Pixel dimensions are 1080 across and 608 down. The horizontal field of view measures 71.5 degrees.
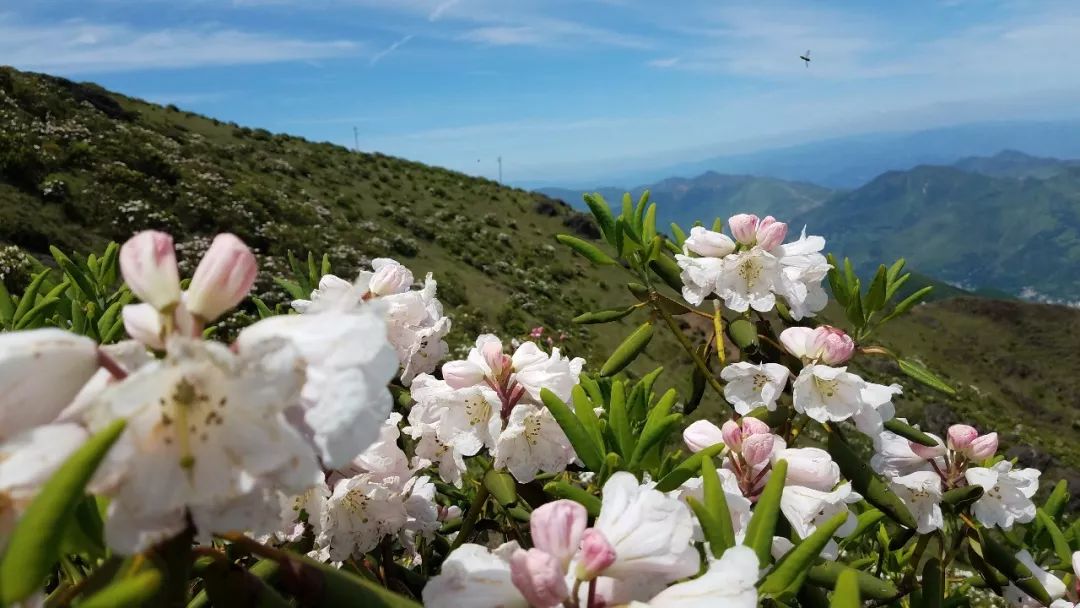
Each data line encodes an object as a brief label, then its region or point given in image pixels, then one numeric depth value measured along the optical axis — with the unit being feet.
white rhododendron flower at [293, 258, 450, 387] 1.21
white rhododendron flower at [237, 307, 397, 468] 0.49
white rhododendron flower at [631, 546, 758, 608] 0.58
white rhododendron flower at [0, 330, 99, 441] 0.47
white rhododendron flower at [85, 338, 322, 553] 0.46
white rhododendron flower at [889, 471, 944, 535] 1.14
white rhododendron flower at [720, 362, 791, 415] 1.14
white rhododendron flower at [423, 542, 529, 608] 0.63
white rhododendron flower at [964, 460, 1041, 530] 1.20
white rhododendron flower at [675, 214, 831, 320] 1.28
